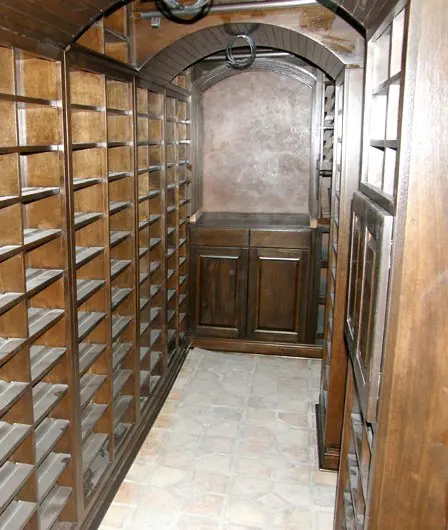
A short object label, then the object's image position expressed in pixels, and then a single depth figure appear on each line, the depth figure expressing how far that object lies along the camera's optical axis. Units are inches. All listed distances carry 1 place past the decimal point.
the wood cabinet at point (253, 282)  183.5
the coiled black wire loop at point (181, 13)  114.6
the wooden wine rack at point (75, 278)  76.0
